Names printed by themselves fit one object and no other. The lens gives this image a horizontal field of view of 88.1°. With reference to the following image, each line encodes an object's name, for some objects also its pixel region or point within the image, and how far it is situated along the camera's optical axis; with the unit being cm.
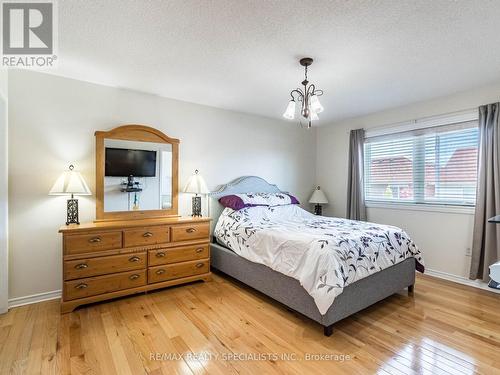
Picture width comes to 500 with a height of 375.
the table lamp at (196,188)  333
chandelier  228
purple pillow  345
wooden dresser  240
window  318
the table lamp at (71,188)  249
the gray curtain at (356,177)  416
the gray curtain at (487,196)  285
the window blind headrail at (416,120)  314
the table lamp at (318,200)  459
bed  204
